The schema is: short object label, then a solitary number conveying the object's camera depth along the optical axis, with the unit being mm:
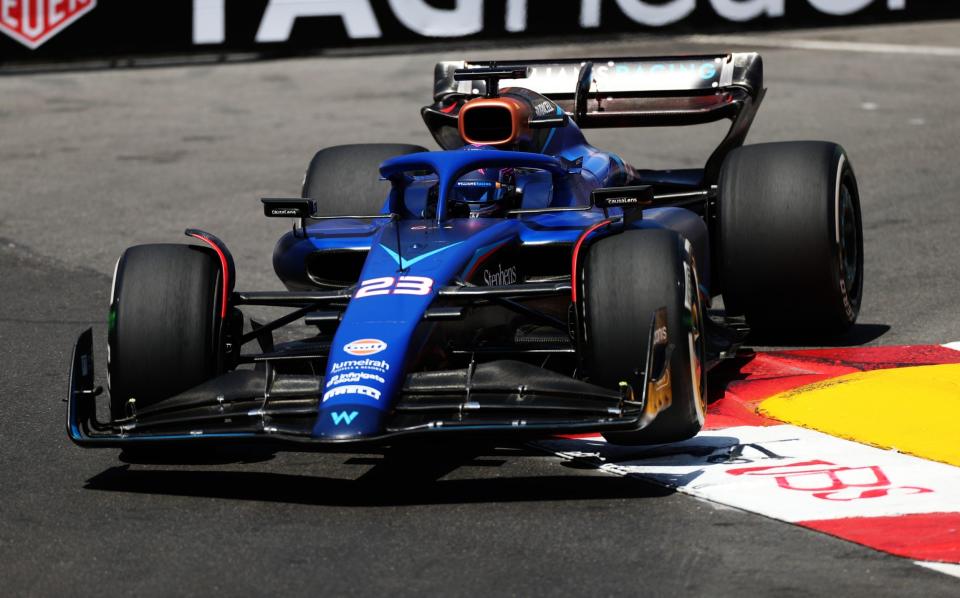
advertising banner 37375
